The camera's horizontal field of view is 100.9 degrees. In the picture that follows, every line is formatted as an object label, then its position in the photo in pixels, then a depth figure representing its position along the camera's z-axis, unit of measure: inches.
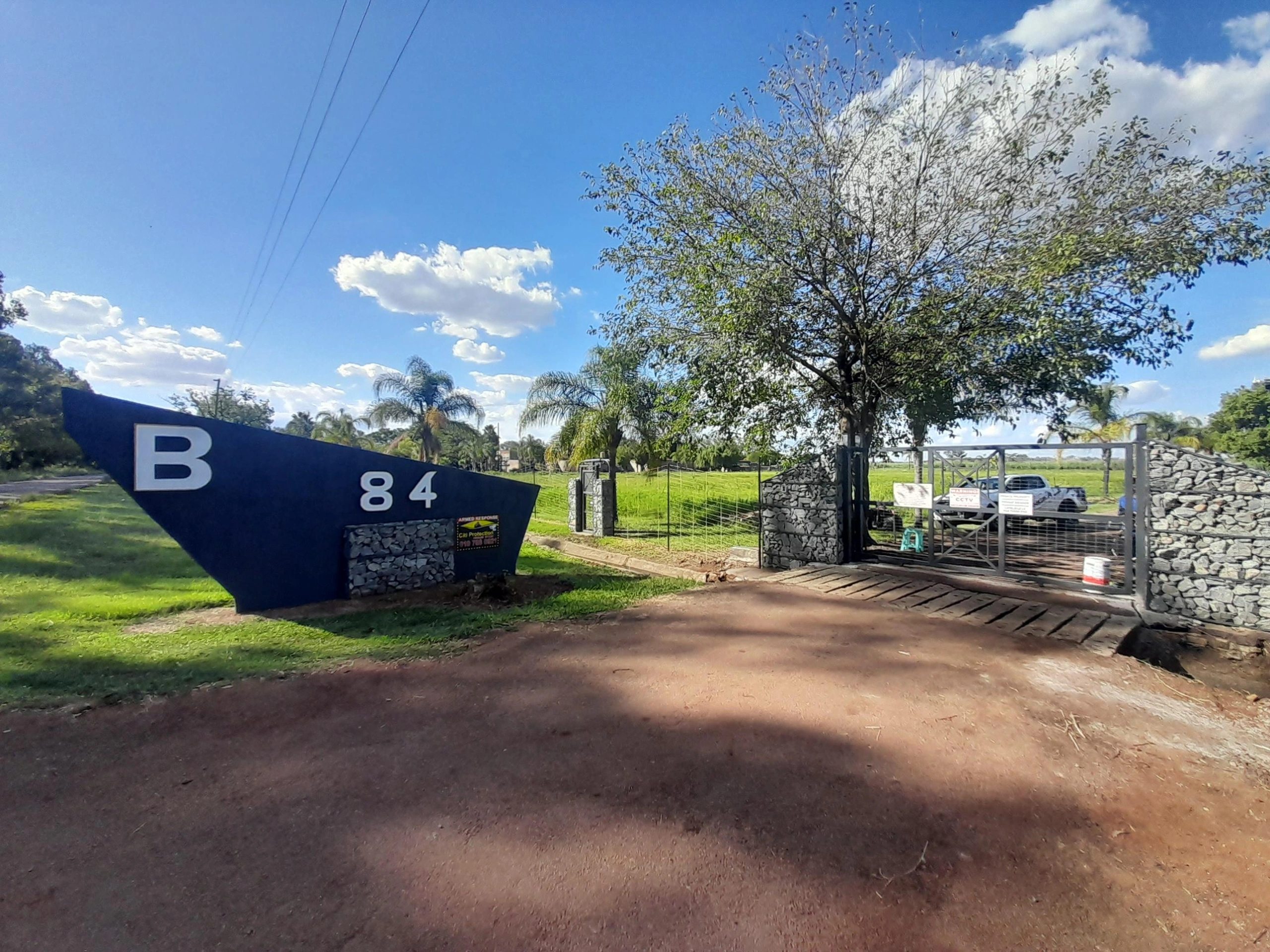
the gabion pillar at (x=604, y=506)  575.2
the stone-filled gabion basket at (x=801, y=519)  363.6
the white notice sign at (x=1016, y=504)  283.6
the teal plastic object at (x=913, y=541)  384.2
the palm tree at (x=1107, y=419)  938.3
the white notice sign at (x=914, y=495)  336.8
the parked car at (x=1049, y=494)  551.5
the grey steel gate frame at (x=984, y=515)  258.5
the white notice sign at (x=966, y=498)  307.0
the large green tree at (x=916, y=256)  343.3
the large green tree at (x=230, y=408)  1546.5
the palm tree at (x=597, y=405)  673.0
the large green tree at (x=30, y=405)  946.7
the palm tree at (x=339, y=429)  1571.1
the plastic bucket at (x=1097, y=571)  283.0
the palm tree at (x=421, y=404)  991.6
